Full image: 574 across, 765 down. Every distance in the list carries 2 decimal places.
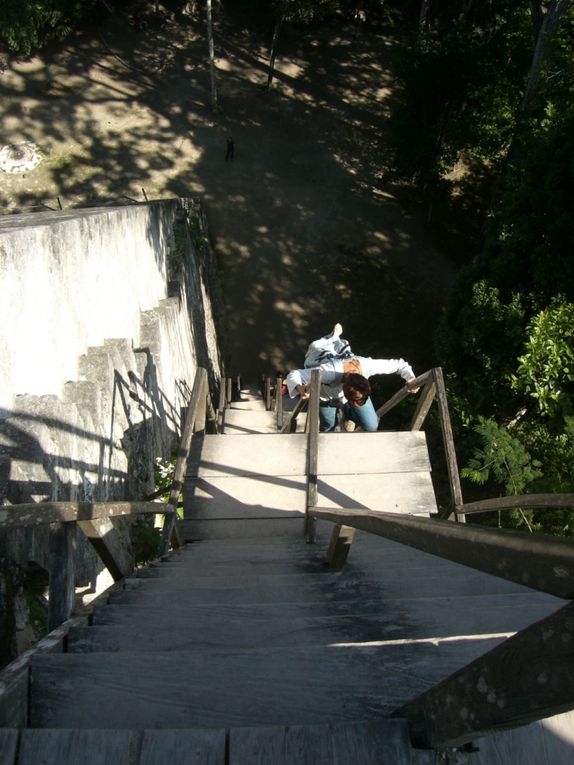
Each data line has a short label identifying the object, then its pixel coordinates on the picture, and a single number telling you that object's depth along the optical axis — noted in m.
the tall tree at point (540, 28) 10.12
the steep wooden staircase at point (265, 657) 1.27
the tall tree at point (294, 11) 16.38
